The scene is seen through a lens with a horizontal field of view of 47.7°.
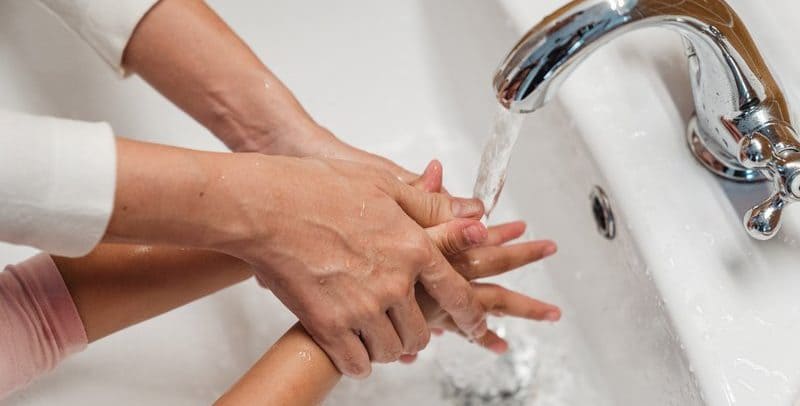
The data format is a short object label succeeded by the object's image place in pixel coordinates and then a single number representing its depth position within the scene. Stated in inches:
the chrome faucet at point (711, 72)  23.7
